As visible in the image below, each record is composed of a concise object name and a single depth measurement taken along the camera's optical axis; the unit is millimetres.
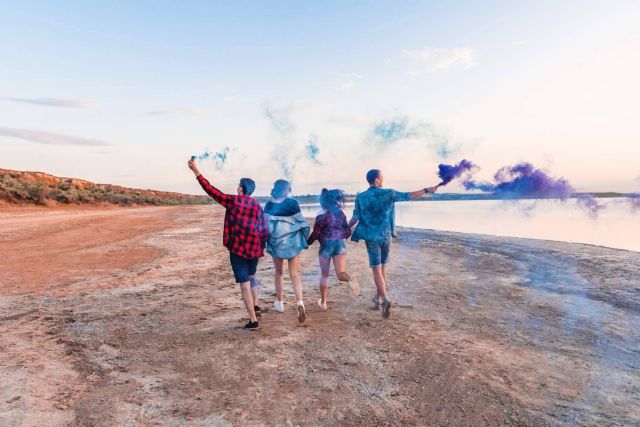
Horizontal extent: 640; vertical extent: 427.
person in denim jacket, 6051
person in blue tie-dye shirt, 6352
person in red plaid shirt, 5551
